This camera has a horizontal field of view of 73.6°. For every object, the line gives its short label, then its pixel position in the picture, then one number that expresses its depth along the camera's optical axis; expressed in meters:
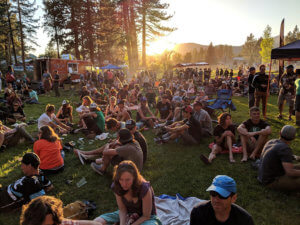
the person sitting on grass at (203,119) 6.34
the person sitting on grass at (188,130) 5.76
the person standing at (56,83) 15.98
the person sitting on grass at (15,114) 8.64
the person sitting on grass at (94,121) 7.19
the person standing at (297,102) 6.72
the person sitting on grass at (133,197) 2.42
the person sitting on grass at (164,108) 8.16
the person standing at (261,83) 7.75
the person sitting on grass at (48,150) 4.29
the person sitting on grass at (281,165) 3.24
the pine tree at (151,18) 28.47
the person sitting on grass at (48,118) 6.35
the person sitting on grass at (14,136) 6.14
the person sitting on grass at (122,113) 7.32
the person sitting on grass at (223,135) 4.99
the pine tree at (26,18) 30.81
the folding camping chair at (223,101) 8.44
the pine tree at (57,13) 26.41
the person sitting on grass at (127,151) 3.78
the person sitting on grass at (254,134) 4.69
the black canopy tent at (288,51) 6.60
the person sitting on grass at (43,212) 1.75
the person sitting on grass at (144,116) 8.07
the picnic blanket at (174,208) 3.18
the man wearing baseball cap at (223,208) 1.92
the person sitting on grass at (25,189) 3.21
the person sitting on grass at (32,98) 13.16
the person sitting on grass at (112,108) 8.77
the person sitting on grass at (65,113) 8.15
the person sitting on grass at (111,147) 4.43
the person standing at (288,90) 7.94
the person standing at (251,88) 8.23
